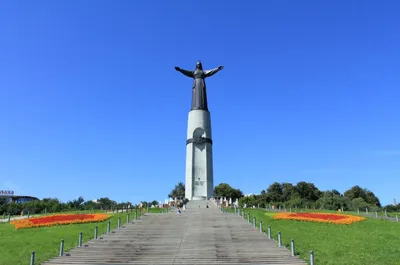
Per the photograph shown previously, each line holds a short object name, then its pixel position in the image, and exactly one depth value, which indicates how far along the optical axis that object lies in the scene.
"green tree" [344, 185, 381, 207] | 71.12
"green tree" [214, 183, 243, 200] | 78.69
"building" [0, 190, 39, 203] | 90.21
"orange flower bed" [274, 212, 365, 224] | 25.48
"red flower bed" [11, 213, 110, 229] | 25.97
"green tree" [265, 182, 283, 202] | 73.88
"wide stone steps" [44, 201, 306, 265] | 15.71
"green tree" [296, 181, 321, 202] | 81.25
